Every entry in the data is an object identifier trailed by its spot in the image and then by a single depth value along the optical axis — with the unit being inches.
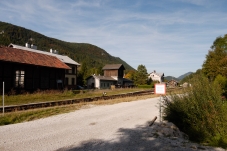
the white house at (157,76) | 3779.5
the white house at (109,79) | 2015.3
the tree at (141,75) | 2497.8
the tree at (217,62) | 1058.1
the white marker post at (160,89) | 400.2
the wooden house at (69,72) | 1663.9
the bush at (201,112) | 350.6
